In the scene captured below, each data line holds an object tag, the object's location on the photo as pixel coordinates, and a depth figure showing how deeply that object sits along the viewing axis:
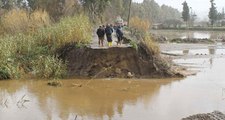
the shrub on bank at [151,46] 22.66
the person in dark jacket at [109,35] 23.72
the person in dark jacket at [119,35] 24.17
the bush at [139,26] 36.70
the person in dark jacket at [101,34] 23.94
